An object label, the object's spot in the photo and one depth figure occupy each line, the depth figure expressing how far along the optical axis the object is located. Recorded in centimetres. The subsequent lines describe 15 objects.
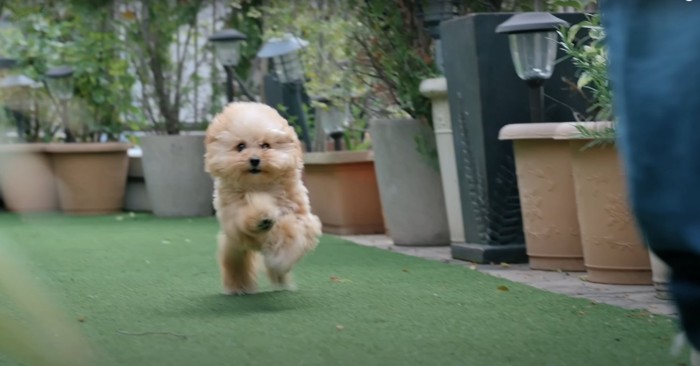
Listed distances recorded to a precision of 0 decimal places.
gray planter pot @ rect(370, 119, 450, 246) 772
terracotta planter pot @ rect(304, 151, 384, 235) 895
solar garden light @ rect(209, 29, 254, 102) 1103
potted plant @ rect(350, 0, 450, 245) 759
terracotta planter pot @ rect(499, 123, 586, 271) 598
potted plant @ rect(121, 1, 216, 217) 1126
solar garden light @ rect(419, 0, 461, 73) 745
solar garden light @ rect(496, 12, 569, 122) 601
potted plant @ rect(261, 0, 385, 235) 899
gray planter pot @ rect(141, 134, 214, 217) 1123
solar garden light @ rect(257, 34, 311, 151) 1041
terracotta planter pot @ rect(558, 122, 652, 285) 532
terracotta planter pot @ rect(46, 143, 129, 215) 1159
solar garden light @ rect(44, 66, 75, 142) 1088
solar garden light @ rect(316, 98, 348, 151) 961
